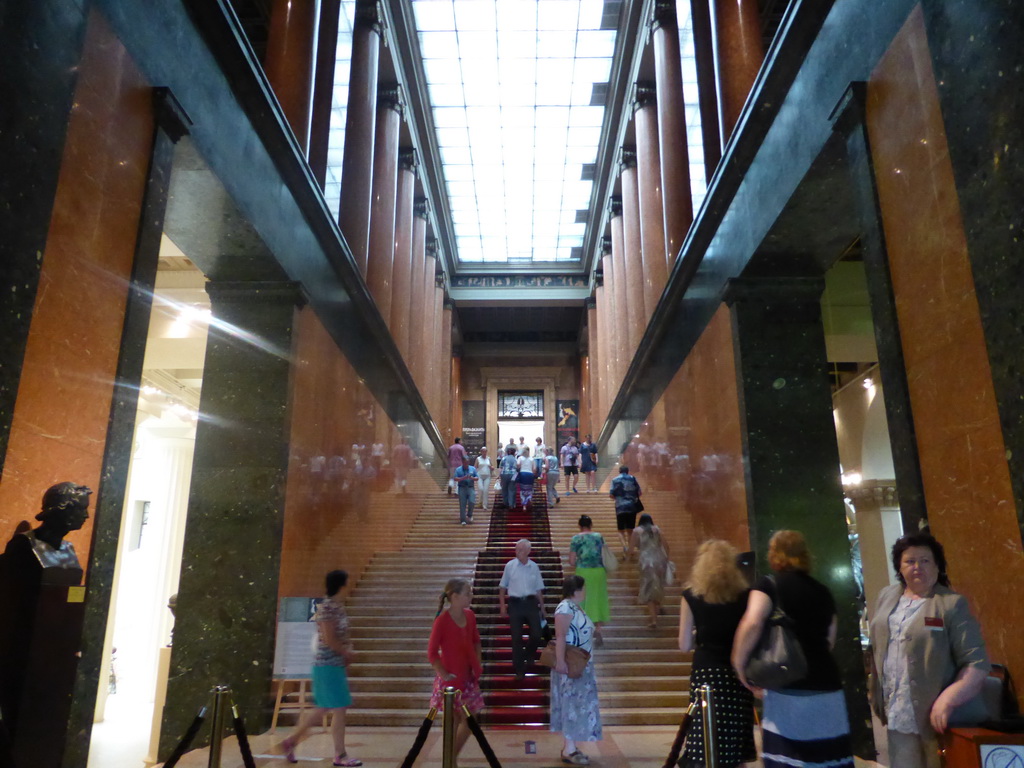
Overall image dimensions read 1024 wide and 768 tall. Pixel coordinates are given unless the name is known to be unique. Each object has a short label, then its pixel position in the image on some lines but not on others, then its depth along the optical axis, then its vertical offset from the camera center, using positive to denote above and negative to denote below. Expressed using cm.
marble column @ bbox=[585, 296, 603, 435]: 2432 +671
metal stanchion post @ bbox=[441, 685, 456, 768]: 366 -70
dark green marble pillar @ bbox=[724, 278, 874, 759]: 704 +140
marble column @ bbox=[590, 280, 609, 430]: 2138 +625
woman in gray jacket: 297 -31
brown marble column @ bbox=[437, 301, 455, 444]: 2544 +695
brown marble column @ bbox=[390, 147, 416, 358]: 1553 +672
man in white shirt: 711 -15
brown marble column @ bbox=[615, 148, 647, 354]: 1540 +627
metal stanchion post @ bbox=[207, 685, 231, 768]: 370 -68
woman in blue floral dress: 529 -75
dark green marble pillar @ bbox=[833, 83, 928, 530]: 438 +155
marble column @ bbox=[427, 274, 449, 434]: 2233 +637
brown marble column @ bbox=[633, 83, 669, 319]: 1305 +673
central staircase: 721 -55
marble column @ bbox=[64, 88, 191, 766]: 413 +87
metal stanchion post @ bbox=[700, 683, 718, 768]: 351 -63
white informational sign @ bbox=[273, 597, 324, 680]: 630 -47
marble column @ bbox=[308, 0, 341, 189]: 999 +649
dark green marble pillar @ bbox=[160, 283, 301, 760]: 689 +62
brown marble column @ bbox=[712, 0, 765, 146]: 857 +562
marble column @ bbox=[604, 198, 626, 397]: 1764 +630
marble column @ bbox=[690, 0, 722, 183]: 967 +633
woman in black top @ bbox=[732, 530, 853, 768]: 313 -43
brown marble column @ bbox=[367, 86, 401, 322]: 1345 +677
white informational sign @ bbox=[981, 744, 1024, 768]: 271 -60
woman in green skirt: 798 +7
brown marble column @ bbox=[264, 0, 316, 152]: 858 +561
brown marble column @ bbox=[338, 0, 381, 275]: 1139 +657
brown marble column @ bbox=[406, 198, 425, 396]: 1778 +663
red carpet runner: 712 -47
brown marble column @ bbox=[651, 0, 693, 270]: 1116 +654
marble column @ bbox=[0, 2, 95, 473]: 355 +198
